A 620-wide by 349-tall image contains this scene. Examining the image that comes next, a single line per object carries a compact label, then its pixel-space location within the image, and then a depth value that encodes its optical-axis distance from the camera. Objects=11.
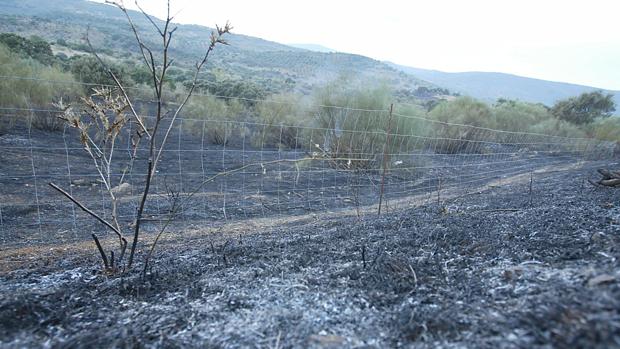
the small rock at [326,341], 2.05
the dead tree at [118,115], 2.96
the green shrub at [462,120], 14.95
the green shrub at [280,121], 13.54
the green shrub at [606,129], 21.04
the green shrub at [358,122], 10.99
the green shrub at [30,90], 10.73
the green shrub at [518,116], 19.80
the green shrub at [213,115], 13.38
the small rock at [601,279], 2.06
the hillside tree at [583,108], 23.75
